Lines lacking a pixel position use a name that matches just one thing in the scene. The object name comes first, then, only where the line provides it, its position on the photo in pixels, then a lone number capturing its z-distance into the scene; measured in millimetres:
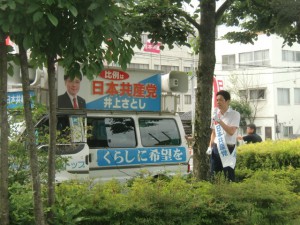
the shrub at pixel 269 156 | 8933
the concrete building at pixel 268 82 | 38969
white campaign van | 7051
